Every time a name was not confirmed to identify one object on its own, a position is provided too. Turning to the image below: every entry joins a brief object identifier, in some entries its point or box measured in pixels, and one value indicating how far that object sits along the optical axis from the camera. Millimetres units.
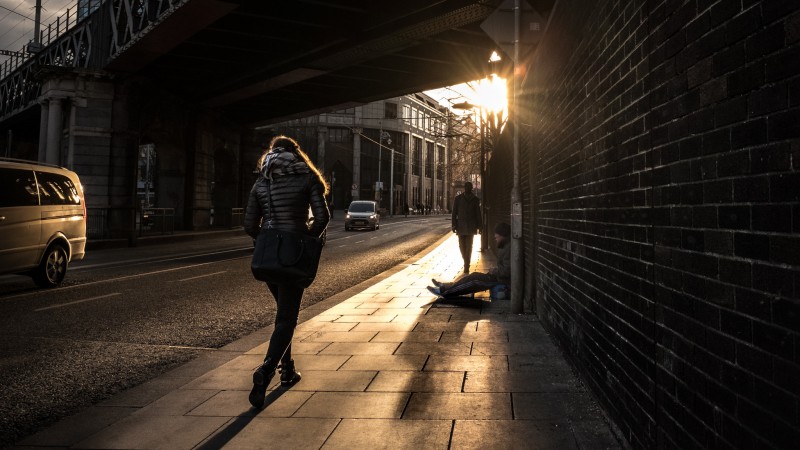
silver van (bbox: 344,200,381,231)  31797
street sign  6539
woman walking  3742
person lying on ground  7457
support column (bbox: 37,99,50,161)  23297
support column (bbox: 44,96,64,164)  20188
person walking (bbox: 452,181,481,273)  11250
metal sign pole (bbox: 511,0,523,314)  6676
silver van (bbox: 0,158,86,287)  8320
